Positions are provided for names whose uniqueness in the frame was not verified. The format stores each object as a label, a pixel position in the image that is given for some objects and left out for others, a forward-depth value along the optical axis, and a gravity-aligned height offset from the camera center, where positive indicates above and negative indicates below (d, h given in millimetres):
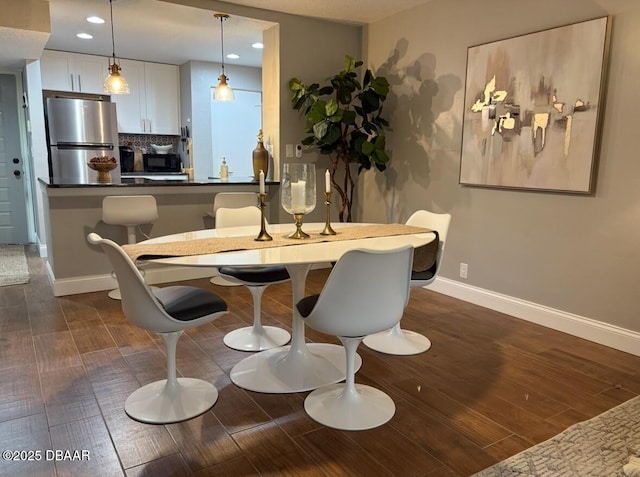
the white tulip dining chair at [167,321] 1843 -672
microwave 6559 -64
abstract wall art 2889 +361
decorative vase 4293 +18
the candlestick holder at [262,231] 2301 -349
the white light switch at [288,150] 4523 +90
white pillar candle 2266 -178
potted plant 4180 +386
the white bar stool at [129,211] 3623 -415
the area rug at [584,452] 1749 -1121
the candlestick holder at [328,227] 2518 -360
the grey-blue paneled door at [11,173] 5809 -222
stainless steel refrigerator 5516 +260
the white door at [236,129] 6621 +413
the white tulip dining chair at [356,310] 1791 -599
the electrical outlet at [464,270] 3877 -875
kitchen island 3793 -545
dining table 1923 -400
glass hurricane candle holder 2266 -136
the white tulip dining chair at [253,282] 2715 -697
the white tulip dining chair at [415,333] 2762 -1082
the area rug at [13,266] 4312 -1123
